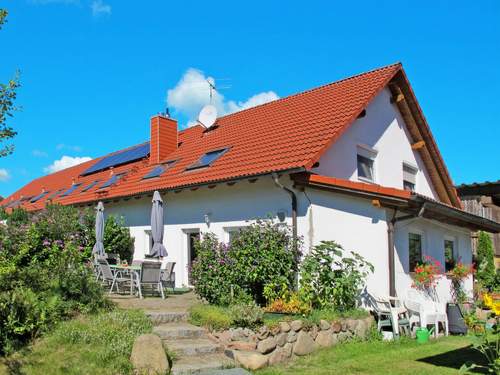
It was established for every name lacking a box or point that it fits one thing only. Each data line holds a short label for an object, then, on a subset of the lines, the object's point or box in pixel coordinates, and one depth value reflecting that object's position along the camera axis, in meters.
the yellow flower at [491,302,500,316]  5.52
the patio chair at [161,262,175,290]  13.64
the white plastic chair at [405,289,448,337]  10.65
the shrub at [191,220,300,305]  10.35
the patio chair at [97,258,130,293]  11.98
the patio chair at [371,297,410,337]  10.21
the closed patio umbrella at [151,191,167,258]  12.75
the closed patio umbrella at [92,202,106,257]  13.91
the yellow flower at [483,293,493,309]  5.73
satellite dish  19.25
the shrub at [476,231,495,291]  18.70
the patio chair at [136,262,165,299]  11.48
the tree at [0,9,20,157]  8.36
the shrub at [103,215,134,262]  16.23
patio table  11.87
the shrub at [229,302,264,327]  8.56
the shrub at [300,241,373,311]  10.09
